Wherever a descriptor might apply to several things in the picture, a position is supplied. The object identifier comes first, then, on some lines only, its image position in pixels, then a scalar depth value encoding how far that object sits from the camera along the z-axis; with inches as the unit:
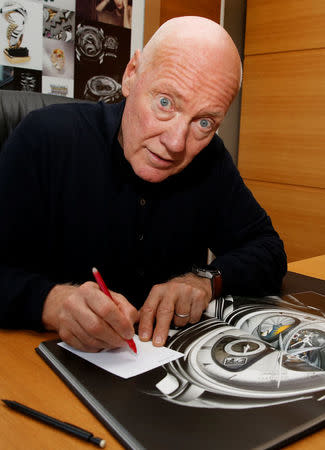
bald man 34.4
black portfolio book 20.3
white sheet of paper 25.9
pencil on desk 20.1
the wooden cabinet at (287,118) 105.2
